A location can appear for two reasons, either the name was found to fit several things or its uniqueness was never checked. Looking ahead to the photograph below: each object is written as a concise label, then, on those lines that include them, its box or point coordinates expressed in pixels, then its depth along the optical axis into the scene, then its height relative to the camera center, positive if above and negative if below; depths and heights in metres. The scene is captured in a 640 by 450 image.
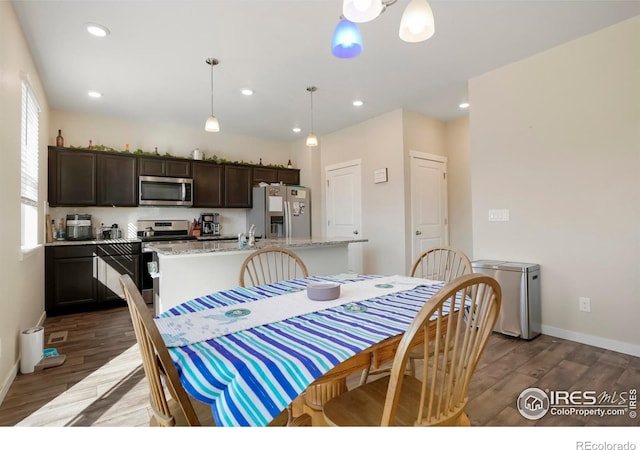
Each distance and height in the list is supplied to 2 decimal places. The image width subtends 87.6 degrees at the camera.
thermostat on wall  4.73 +0.78
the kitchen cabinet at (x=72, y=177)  4.18 +0.73
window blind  2.92 +0.63
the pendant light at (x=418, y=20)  1.48 +0.94
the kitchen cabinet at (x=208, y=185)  5.23 +0.76
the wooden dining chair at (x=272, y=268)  3.18 -0.37
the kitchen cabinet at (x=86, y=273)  3.92 -0.49
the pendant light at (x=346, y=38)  1.67 +0.96
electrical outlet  2.86 -0.66
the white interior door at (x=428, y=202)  4.66 +0.39
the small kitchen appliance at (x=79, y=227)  4.34 +0.09
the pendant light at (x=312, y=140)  3.70 +1.00
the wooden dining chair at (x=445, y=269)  1.67 -0.26
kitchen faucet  3.20 -0.07
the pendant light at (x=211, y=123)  3.15 +1.03
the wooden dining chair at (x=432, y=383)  0.93 -0.47
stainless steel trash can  2.96 -0.64
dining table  0.87 -0.35
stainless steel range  4.48 -0.02
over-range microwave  4.79 +0.61
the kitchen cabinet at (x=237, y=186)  5.51 +0.76
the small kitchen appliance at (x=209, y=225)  5.49 +0.12
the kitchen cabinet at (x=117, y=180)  4.50 +0.73
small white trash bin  2.43 -0.85
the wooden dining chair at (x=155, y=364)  0.93 -0.39
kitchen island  2.71 -0.30
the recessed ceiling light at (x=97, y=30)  2.59 +1.62
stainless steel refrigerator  5.46 +0.33
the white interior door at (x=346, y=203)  5.21 +0.44
